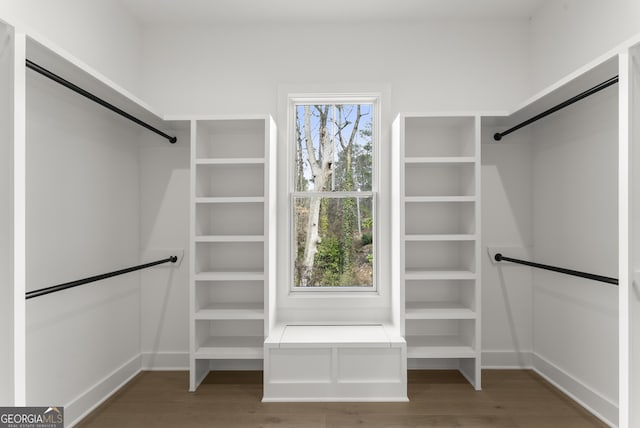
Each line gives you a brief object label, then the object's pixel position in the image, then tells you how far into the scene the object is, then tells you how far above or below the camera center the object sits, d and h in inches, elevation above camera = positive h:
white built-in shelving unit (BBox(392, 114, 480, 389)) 108.7 -7.1
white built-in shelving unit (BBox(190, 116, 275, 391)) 108.1 -7.4
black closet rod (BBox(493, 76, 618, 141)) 77.7 +24.7
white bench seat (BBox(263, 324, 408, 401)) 102.3 -41.9
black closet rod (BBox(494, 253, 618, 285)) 80.0 -14.2
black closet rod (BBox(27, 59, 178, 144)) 66.6 +24.2
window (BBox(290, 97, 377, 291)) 126.3 +0.5
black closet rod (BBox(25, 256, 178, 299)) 69.1 -14.6
